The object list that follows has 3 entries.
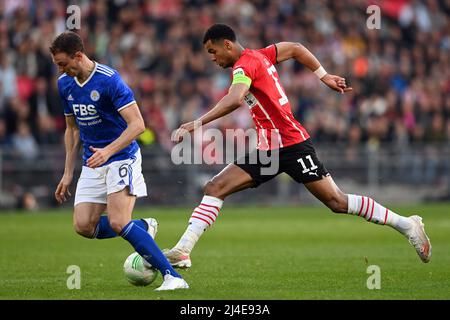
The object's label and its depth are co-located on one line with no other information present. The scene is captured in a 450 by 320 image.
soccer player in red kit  20.61
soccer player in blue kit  18.61
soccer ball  19.55
